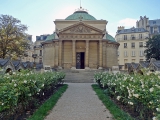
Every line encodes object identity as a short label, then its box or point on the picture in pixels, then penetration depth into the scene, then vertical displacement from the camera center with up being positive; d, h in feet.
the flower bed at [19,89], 10.11 -2.92
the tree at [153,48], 84.08 +9.45
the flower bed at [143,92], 10.34 -2.98
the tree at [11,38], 77.31 +15.45
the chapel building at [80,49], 72.48 +7.86
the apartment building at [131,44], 126.59 +17.96
